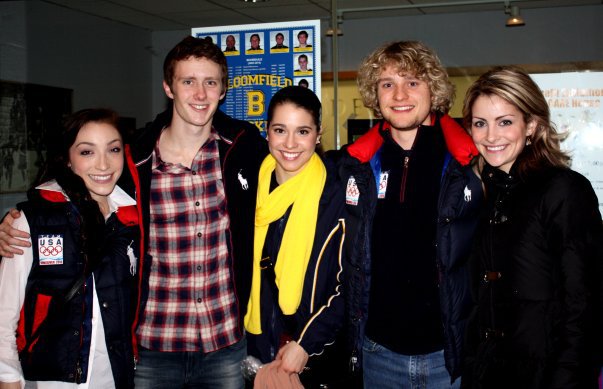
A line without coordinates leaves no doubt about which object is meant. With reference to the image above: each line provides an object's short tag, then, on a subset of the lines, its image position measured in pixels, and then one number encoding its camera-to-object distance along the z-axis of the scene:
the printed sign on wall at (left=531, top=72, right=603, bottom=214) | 3.39
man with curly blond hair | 2.02
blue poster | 3.07
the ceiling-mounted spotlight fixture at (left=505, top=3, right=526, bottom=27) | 3.64
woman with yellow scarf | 2.07
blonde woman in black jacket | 1.68
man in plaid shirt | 2.15
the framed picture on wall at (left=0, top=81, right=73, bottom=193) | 6.21
